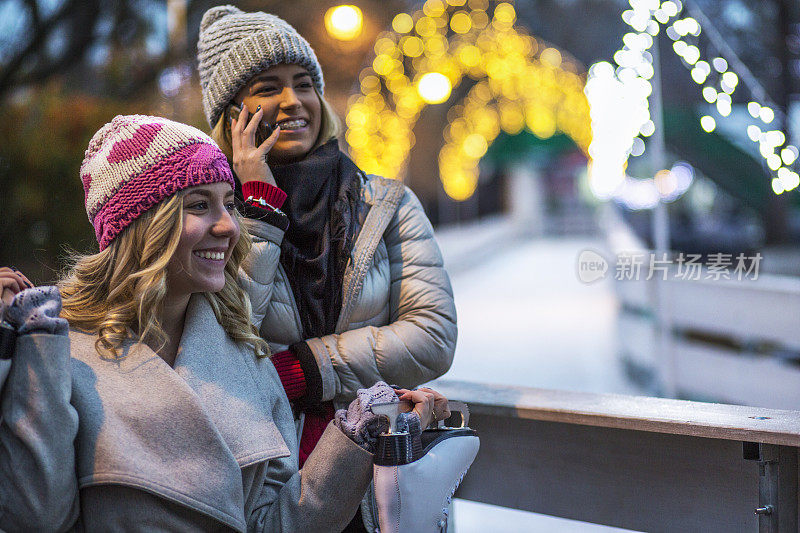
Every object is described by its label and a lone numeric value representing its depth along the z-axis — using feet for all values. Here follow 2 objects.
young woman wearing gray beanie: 7.04
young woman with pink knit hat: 4.86
